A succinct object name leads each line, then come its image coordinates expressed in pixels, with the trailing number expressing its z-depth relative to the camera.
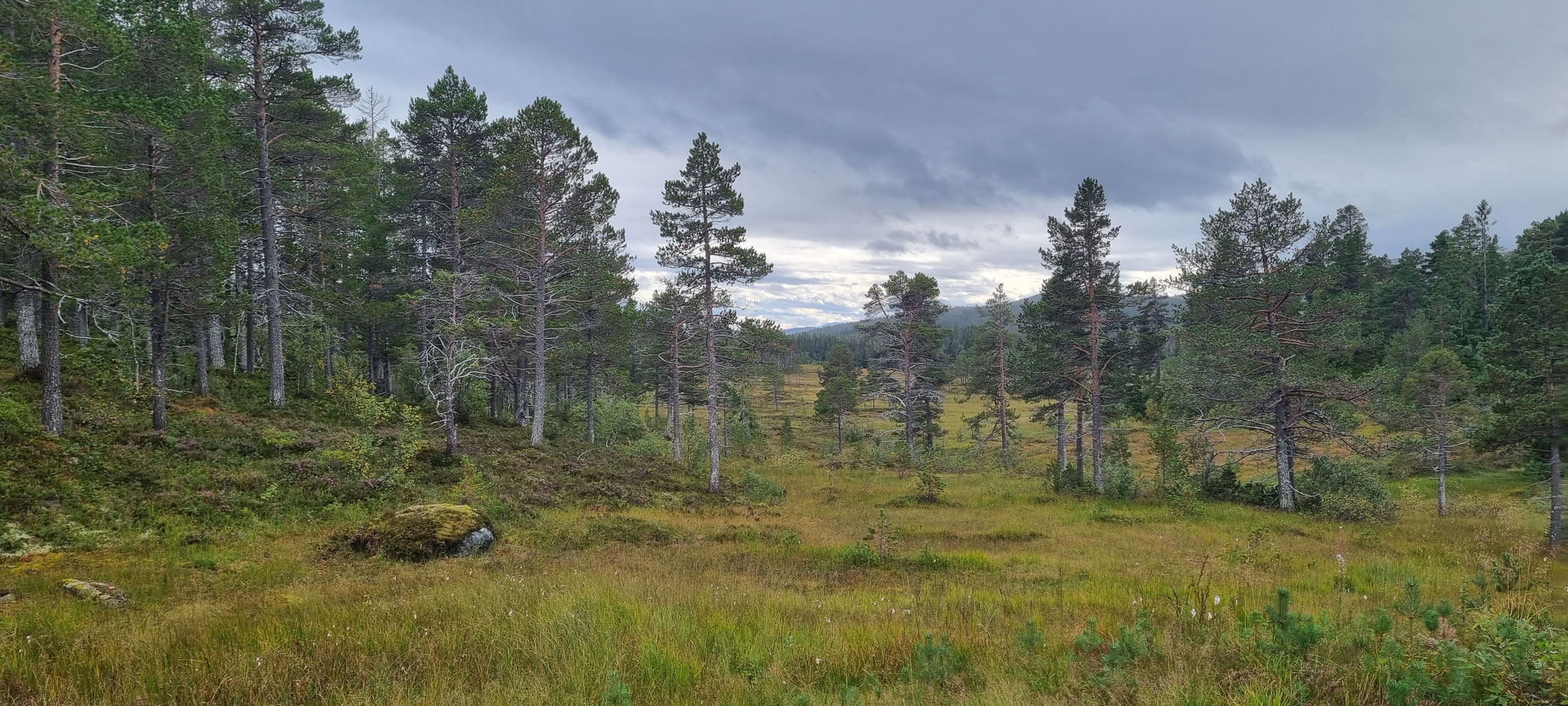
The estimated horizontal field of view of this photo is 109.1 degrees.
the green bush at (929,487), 23.78
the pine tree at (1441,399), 21.58
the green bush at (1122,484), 23.77
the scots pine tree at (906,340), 34.72
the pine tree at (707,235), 21.58
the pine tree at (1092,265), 24.09
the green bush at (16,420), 11.32
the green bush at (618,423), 32.97
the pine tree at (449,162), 22.30
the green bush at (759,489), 23.08
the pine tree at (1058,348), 25.39
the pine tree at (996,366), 34.38
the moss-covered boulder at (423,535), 10.00
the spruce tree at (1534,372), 13.76
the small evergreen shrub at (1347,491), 19.20
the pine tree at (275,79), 18.39
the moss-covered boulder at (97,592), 6.39
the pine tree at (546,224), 22.16
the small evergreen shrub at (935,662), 4.43
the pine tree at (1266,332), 19.58
